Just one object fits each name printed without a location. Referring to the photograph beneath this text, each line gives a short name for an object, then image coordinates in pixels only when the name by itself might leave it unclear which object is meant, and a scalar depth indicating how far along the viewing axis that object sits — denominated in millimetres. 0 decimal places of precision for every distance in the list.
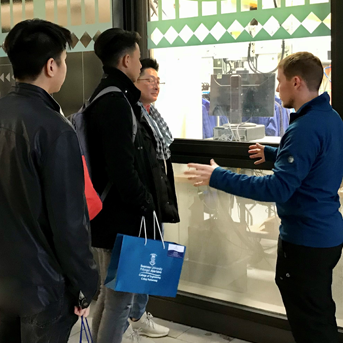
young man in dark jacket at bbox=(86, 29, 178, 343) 2174
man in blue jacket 1971
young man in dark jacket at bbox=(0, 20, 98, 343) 1484
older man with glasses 2488
